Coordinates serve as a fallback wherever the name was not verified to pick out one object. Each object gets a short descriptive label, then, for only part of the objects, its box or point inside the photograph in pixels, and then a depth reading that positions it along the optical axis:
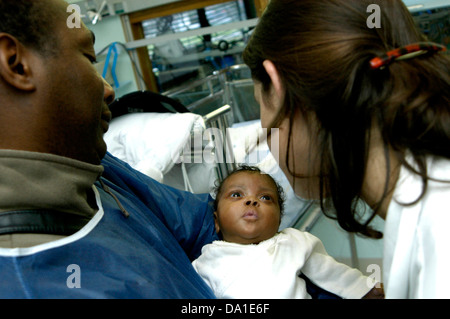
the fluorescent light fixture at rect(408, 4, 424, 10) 2.81
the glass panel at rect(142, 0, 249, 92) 4.03
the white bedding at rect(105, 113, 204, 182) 2.08
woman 0.79
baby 1.23
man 0.80
